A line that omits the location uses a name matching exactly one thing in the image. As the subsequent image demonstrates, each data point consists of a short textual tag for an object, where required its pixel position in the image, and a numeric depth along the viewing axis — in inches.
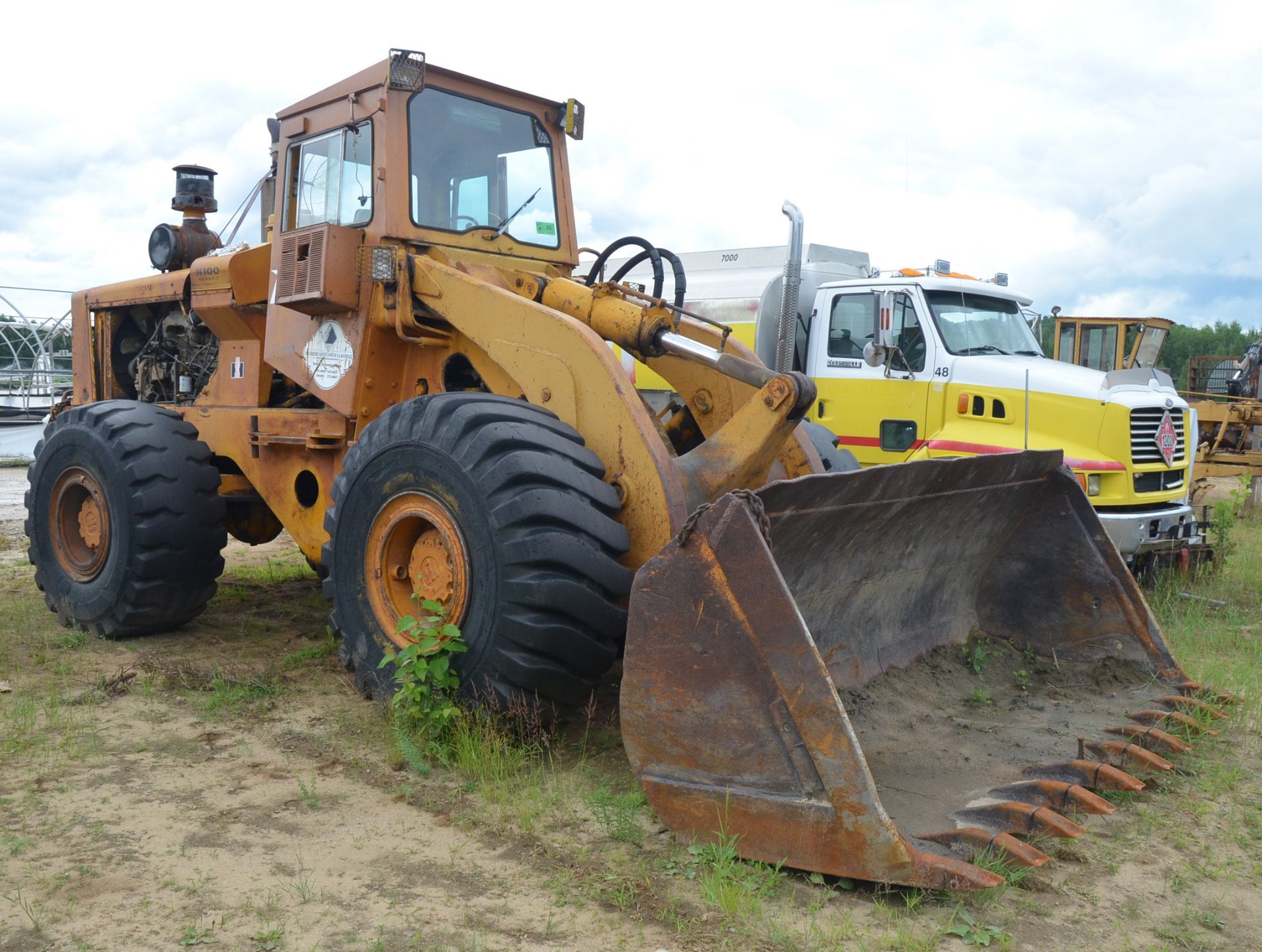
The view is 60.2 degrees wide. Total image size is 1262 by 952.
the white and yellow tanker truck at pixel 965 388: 324.2
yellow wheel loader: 137.3
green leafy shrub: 173.5
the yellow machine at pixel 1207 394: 552.4
